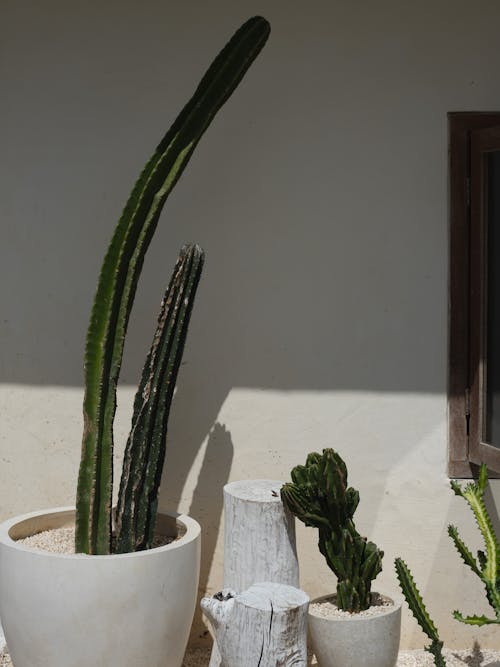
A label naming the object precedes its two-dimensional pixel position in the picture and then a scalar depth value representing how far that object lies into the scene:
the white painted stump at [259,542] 2.86
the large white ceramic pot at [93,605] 2.65
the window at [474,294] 3.17
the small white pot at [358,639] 2.84
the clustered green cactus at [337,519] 2.82
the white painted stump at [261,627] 2.37
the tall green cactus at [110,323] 2.85
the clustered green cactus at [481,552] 2.88
